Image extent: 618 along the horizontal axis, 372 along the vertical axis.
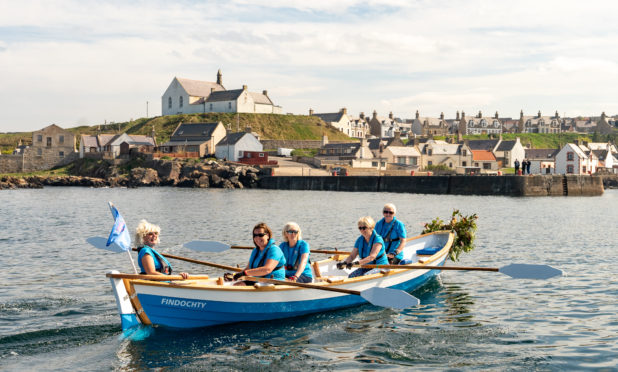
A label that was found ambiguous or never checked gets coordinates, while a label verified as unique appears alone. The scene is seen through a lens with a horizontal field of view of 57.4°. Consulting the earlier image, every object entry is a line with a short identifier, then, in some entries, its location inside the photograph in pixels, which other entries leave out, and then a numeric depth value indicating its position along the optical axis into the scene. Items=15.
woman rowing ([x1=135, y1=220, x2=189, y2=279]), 11.77
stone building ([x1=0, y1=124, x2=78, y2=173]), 105.75
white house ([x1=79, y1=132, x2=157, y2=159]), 104.97
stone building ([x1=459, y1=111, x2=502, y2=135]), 189.50
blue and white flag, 12.06
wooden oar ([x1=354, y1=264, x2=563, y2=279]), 14.36
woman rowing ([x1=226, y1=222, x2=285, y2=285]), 12.69
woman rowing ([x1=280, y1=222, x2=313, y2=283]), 13.58
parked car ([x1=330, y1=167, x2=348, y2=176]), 91.58
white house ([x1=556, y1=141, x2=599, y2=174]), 103.50
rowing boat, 11.98
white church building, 132.00
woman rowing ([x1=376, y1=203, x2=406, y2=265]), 16.30
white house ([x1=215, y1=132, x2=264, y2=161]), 99.56
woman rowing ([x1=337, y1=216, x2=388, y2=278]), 15.02
